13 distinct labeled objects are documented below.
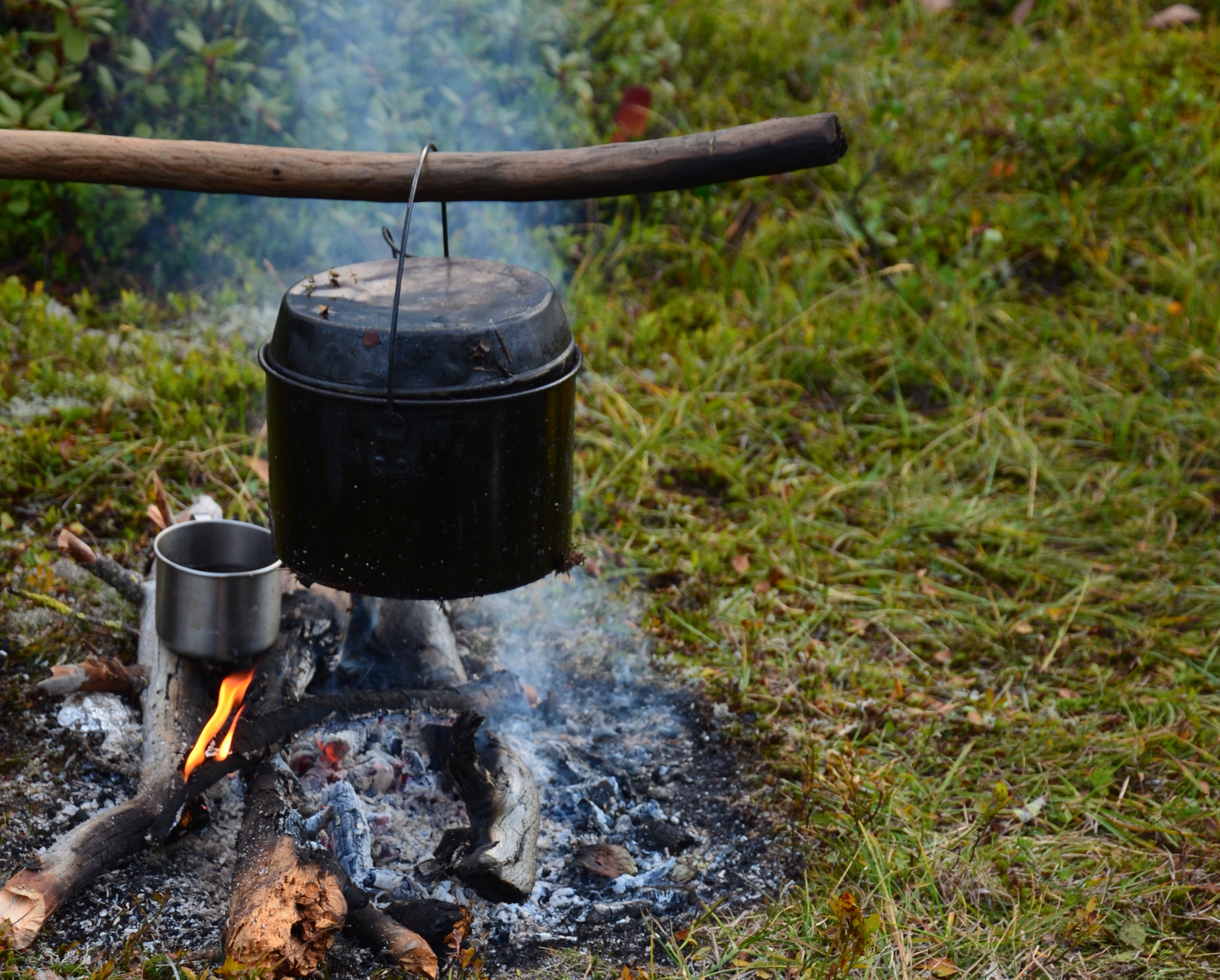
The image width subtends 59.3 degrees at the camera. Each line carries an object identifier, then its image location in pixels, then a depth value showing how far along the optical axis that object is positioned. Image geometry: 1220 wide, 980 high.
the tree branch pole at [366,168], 2.27
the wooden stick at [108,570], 3.26
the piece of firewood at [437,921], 2.40
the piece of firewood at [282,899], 2.17
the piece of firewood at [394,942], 2.31
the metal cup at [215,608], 2.77
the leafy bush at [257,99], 4.73
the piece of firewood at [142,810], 2.30
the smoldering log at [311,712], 2.59
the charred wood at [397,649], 3.15
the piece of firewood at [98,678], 2.91
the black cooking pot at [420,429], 2.11
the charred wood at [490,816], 2.51
